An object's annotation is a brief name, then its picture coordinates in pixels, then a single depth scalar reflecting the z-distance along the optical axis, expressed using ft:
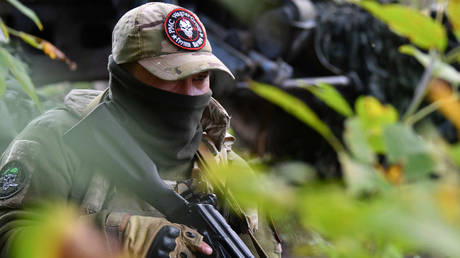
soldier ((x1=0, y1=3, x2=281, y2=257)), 16.44
